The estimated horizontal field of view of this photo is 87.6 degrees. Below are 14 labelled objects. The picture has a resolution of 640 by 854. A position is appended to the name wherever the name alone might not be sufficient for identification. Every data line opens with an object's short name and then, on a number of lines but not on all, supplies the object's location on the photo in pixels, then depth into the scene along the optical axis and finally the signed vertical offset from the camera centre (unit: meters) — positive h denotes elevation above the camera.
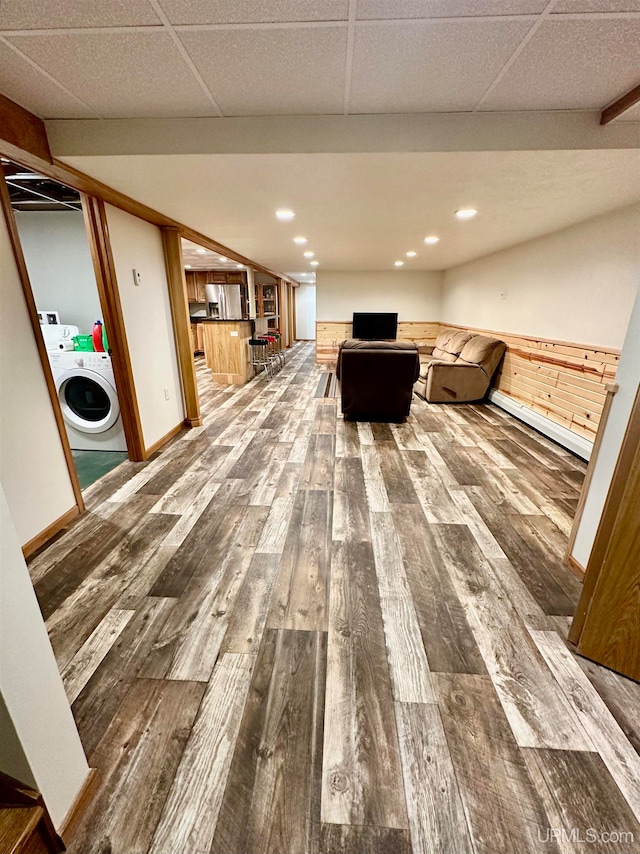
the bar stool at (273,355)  7.30 -0.80
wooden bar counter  5.77 -0.55
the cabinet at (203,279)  8.90 +1.00
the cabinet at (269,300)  10.29 +0.52
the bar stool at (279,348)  7.94 -0.77
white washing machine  2.91 -0.73
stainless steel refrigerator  8.19 +0.44
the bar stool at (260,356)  6.49 -0.80
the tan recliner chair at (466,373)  4.70 -0.76
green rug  2.80 -1.26
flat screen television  7.52 -0.16
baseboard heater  3.14 -1.13
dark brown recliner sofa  3.67 -0.63
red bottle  3.10 -0.17
